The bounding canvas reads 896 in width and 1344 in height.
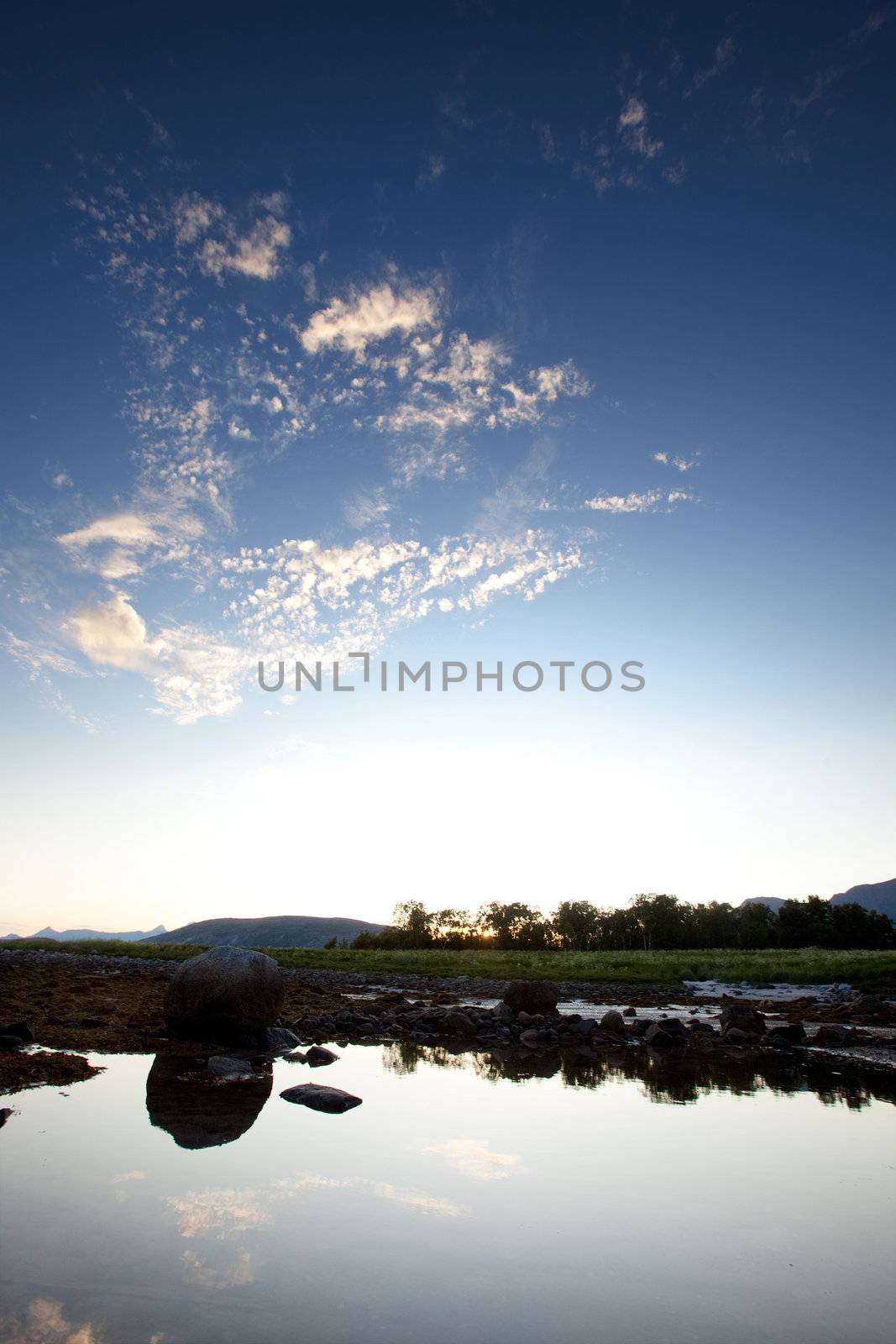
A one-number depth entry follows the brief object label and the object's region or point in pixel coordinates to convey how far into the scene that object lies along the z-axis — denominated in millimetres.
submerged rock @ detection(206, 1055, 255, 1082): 11992
